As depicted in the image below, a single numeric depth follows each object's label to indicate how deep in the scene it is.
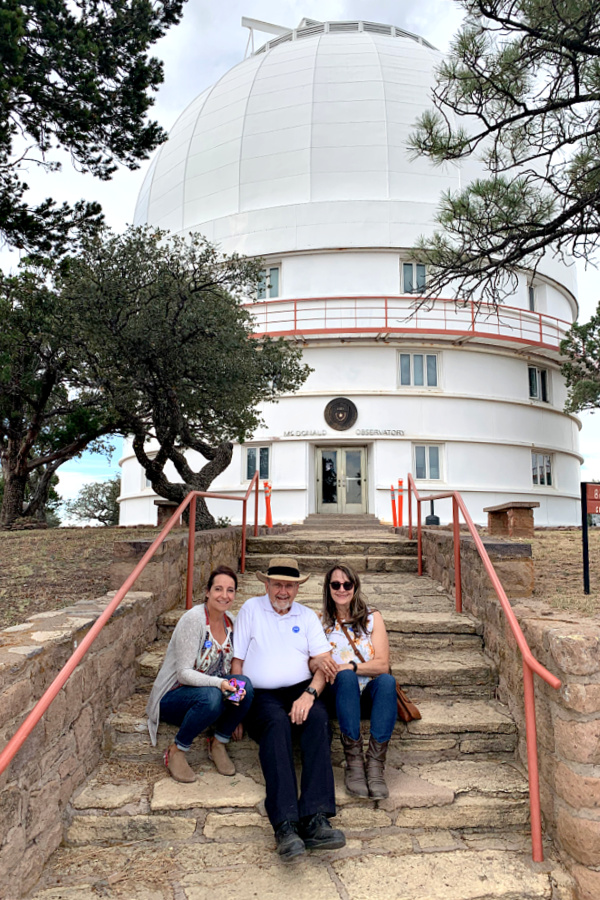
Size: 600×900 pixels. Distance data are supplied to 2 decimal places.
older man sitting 3.15
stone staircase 2.93
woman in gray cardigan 3.58
